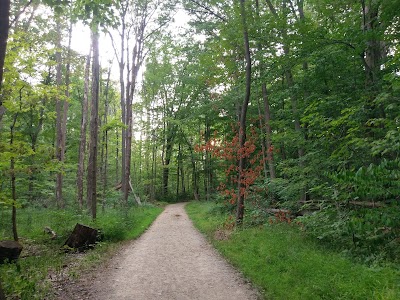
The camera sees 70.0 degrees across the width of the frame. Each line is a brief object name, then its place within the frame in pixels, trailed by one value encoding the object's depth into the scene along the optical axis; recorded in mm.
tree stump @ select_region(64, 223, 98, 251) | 8680
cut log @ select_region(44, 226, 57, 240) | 9383
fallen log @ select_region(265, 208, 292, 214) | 10762
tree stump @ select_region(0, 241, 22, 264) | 6699
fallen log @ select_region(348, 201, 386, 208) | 6297
